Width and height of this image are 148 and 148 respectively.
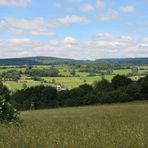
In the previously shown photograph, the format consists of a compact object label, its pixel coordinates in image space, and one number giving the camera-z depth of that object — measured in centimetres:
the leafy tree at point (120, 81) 9990
